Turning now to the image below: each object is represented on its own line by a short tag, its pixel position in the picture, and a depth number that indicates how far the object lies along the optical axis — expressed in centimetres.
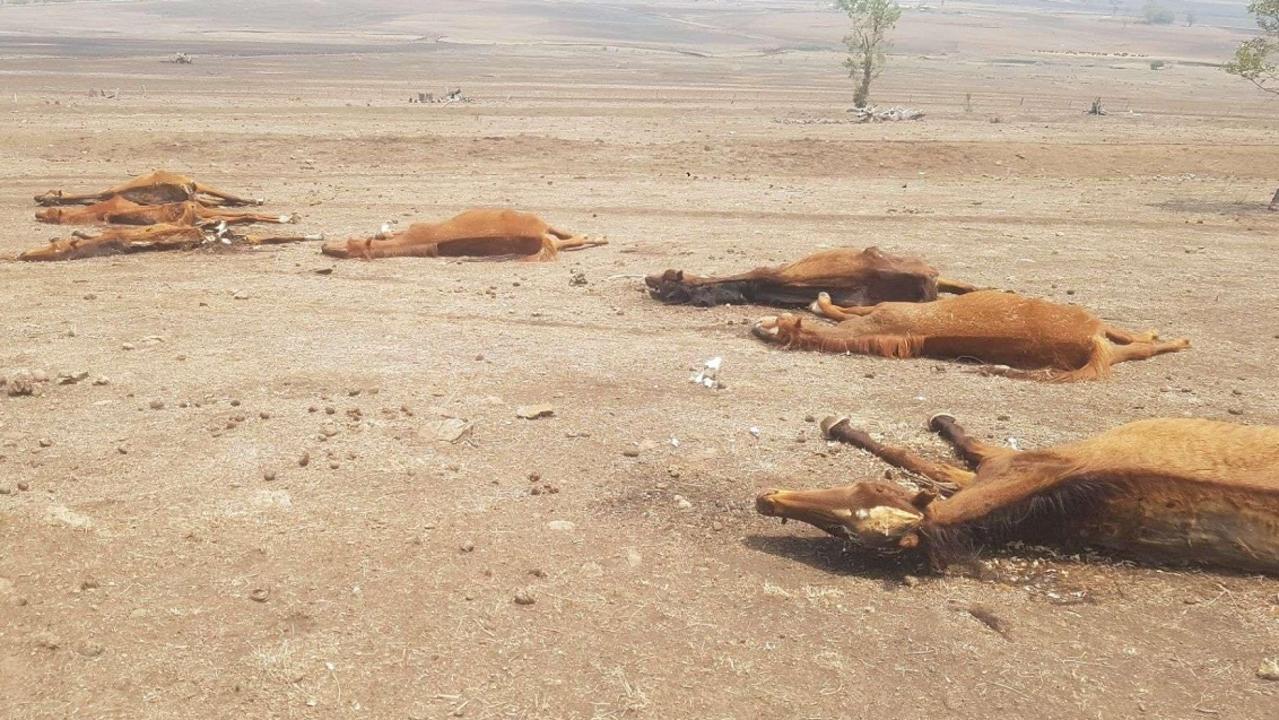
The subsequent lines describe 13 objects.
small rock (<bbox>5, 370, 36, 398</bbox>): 660
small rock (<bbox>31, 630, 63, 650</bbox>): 405
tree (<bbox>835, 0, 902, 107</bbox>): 3412
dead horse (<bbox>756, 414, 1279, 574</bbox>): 457
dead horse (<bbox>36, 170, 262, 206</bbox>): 1271
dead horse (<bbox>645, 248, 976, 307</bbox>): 889
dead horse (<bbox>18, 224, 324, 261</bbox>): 1089
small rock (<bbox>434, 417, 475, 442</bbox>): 612
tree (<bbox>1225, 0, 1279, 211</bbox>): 1670
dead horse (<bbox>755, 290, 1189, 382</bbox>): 755
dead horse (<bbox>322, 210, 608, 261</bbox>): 1119
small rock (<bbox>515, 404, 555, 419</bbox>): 648
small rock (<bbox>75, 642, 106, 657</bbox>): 402
